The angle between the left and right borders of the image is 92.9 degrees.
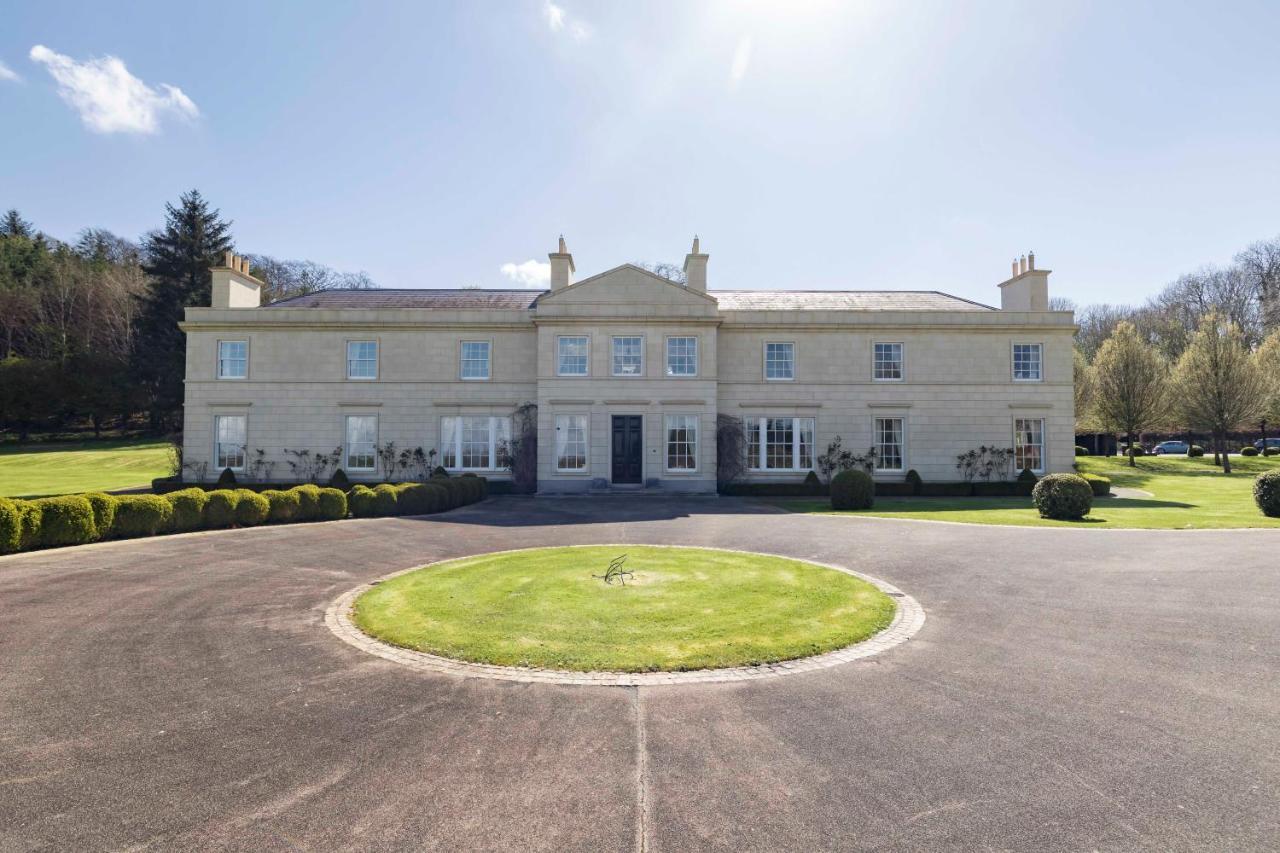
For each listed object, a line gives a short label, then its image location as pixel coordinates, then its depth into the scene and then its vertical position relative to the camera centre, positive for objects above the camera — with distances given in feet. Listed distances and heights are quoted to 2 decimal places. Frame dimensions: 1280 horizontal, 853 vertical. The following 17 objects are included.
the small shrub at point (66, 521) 40.86 -5.22
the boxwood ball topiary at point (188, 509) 49.16 -5.21
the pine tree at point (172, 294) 166.91 +43.12
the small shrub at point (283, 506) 55.01 -5.51
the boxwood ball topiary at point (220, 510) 51.39 -5.50
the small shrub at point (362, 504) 59.36 -5.69
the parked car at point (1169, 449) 187.01 -0.37
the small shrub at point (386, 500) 60.03 -5.36
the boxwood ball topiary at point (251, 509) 53.06 -5.58
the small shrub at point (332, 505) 57.70 -5.62
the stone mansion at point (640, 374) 86.99 +10.80
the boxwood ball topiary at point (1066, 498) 58.90 -4.92
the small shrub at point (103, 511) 43.65 -4.81
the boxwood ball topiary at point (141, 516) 45.34 -5.40
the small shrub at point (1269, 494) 58.29 -4.43
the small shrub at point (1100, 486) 84.28 -5.31
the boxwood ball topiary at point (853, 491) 70.44 -5.09
